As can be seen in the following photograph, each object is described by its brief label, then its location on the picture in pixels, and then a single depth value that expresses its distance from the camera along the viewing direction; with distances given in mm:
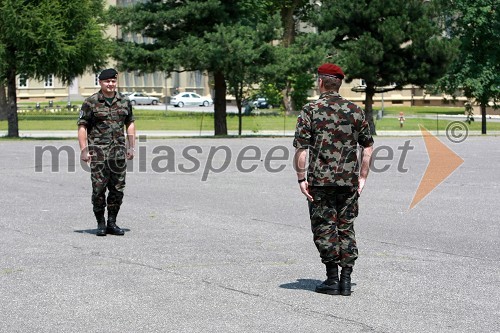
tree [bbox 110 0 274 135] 38312
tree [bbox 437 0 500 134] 45719
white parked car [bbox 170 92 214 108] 92625
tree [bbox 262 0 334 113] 38969
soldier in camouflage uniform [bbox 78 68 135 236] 11133
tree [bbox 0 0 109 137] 38125
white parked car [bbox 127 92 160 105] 96438
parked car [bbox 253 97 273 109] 75688
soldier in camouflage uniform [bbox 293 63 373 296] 7852
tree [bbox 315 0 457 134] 44281
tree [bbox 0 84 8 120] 66375
